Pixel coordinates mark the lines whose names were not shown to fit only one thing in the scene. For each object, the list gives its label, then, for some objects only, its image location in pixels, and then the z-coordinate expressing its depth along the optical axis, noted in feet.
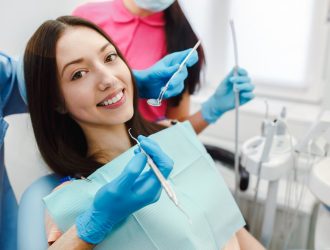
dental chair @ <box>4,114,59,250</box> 2.52
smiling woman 2.55
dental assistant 3.76
